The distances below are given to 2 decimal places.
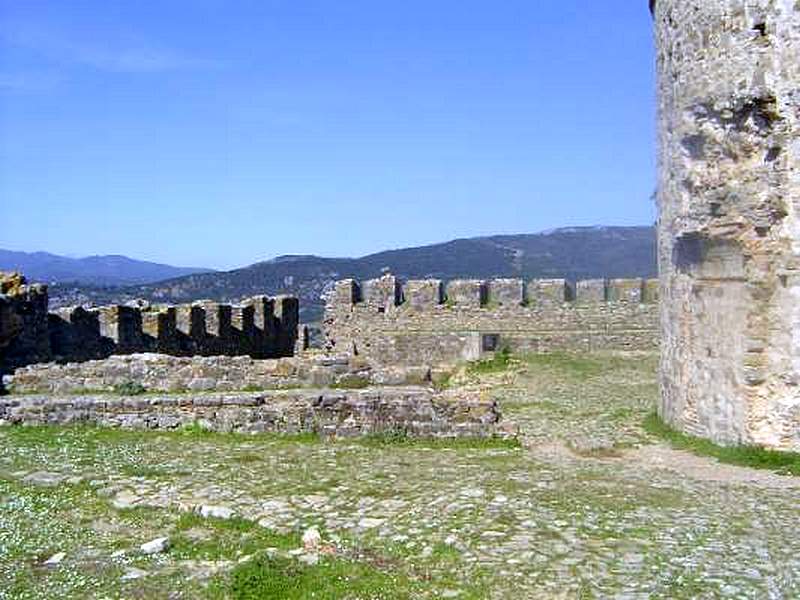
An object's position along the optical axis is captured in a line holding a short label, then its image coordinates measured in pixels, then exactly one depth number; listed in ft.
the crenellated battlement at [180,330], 58.39
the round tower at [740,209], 34.58
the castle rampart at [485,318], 75.82
